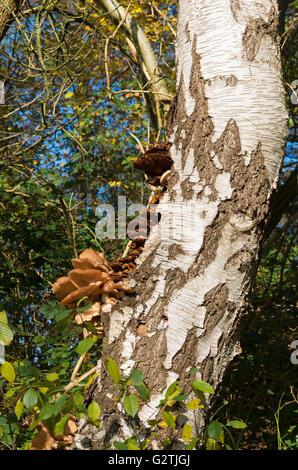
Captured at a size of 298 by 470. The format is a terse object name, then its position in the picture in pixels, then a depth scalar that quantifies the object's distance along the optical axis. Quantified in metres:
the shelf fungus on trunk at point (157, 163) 3.40
